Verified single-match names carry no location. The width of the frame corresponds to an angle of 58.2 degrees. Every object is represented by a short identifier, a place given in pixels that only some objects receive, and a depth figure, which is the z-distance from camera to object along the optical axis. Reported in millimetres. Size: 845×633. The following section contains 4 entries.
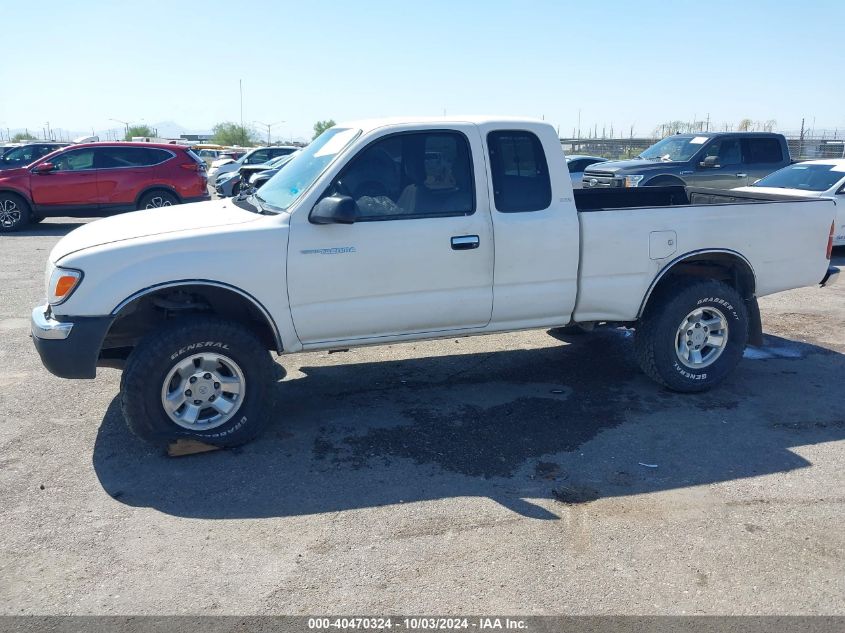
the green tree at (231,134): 75750
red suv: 15336
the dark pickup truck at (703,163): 14117
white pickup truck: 4668
